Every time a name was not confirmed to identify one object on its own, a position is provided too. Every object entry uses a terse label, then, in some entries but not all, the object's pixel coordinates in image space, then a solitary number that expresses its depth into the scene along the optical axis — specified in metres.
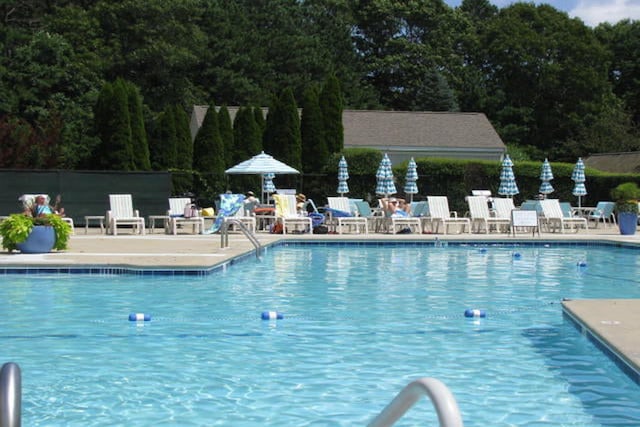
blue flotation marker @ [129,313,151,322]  9.05
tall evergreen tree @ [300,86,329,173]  30.34
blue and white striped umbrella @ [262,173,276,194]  24.85
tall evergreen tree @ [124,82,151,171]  27.12
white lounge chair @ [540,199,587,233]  21.61
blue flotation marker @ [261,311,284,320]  9.19
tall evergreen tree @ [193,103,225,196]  29.38
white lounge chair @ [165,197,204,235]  20.31
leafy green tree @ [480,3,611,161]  49.88
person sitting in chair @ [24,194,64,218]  14.70
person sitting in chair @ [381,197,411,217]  21.11
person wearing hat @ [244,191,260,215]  21.80
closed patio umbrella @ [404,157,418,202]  24.36
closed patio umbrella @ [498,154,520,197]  24.33
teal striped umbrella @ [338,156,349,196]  25.19
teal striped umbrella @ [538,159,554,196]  25.23
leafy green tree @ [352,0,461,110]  52.59
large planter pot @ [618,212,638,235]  20.05
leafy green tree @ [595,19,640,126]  52.44
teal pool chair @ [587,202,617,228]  25.03
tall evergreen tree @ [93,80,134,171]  26.44
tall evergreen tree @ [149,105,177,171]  28.91
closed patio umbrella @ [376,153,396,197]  23.16
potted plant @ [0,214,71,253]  14.07
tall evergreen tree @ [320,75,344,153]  30.75
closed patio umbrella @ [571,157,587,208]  25.31
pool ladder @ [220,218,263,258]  15.78
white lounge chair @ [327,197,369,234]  20.89
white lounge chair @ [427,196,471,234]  21.25
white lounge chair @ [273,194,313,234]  20.66
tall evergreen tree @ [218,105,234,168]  29.95
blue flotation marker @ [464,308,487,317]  9.41
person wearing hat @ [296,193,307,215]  21.91
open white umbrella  22.91
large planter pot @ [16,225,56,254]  14.16
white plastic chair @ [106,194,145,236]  19.94
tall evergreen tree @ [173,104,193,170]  29.27
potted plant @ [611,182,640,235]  20.03
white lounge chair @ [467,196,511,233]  21.22
